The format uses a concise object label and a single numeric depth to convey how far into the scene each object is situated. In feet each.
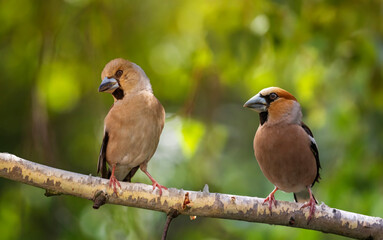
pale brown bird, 18.57
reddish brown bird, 19.75
